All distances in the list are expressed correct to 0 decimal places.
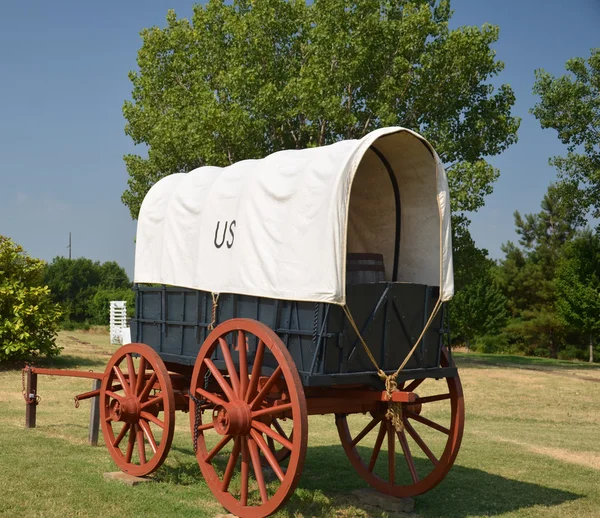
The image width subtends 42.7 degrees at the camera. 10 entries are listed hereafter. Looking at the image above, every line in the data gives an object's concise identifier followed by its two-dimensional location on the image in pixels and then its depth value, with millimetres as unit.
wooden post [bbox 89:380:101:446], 9992
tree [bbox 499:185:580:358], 47875
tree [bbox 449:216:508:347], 46031
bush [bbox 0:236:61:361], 20109
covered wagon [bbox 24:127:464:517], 6336
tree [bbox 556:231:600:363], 34719
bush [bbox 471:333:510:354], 50844
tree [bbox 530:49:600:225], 30203
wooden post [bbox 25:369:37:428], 11086
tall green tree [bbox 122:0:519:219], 23891
